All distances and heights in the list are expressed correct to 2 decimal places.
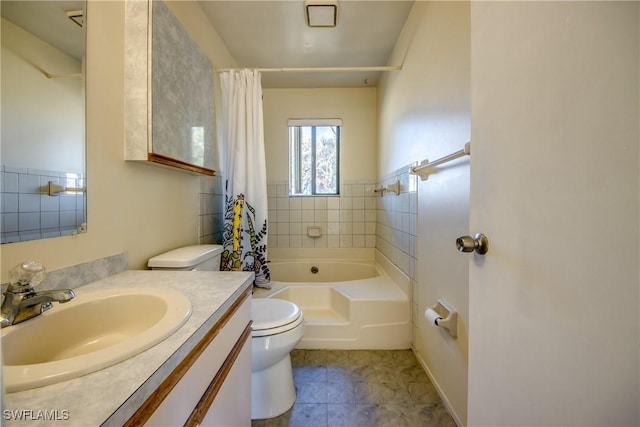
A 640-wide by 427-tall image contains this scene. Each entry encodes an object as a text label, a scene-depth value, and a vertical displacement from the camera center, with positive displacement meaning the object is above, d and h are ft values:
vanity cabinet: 1.55 -1.35
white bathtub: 6.03 -2.54
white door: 1.09 -0.01
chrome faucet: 1.81 -0.64
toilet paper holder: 3.85 -1.68
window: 9.84 +1.86
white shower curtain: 6.25 +1.28
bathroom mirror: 2.18 +0.84
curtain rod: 6.29 +3.51
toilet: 3.92 -2.09
